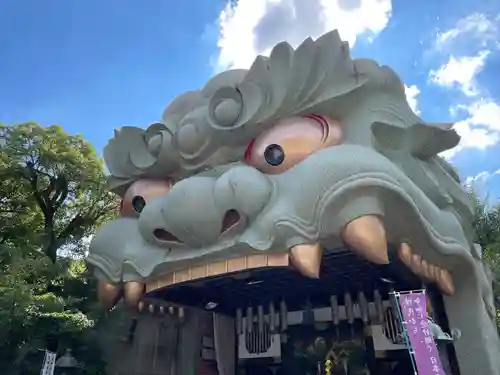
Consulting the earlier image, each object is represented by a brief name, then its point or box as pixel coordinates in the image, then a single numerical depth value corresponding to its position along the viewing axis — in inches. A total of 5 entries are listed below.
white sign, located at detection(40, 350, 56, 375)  274.1
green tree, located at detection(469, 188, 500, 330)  477.4
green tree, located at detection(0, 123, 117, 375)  301.7
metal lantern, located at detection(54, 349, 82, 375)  304.3
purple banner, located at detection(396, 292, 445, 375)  195.8
